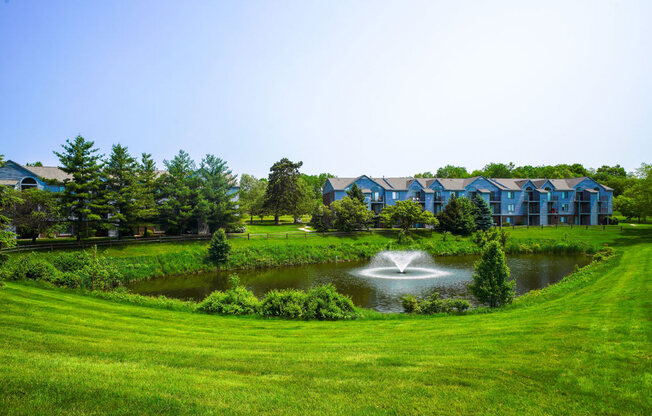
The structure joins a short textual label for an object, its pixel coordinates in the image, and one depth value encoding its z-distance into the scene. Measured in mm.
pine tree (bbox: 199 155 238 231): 45531
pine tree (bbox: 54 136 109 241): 37125
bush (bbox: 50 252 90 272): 28453
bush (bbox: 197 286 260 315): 18188
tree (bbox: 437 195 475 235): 59906
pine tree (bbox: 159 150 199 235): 44656
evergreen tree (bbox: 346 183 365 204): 62244
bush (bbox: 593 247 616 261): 37438
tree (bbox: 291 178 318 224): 70000
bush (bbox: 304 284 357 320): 17641
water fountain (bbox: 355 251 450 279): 33388
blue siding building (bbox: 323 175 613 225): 69375
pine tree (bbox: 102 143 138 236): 40781
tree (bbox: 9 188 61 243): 34188
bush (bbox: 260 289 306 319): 17797
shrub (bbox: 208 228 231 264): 38094
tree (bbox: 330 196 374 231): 57125
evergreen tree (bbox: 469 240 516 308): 19250
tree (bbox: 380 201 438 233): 58219
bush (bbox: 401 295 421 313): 20100
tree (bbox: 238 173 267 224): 77225
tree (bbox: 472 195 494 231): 62219
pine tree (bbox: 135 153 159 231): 42188
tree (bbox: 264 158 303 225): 69312
